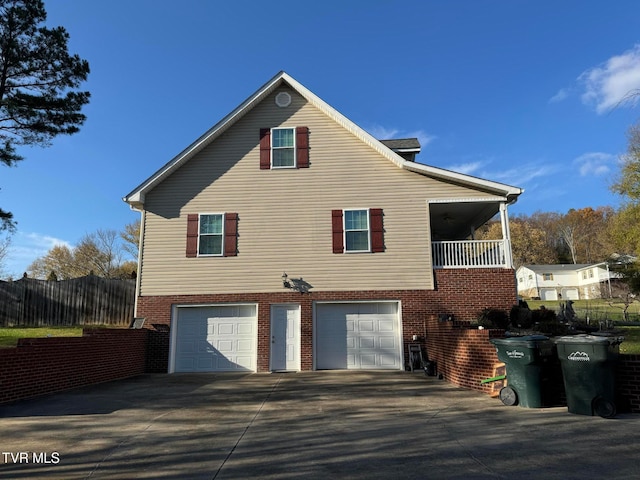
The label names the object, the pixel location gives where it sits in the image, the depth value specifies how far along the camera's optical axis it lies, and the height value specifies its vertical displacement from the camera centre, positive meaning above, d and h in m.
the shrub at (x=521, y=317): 11.63 -0.23
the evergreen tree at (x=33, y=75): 13.16 +7.81
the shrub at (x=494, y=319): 11.44 -0.26
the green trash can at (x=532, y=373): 6.77 -1.04
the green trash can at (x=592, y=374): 6.02 -0.95
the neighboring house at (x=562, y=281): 52.06 +3.48
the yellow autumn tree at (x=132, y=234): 37.19 +7.10
